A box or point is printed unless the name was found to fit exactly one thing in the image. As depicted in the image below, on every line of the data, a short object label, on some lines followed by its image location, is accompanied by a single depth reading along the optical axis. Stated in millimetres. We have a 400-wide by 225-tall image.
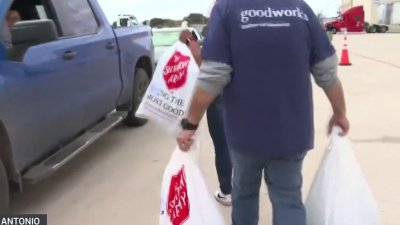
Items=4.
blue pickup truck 3357
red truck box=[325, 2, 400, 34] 45650
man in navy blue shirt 2344
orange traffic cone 14452
